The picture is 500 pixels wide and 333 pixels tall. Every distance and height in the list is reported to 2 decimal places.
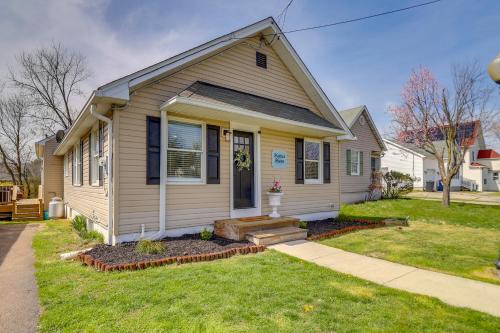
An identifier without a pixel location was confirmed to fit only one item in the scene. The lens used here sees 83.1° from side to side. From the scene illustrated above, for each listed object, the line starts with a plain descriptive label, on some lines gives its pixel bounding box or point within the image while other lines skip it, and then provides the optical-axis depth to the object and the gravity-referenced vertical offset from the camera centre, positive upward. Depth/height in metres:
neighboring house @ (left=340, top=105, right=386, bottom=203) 16.00 +1.04
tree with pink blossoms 12.80 +3.04
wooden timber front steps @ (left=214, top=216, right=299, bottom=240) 6.33 -1.22
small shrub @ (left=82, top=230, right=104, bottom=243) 6.37 -1.48
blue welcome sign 8.23 +0.43
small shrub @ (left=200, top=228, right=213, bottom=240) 6.12 -1.33
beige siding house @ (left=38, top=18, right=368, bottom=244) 5.75 +0.87
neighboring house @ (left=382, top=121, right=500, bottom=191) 23.91 +0.57
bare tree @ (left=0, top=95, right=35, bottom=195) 22.75 +3.65
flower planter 7.71 -0.73
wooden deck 12.31 -1.57
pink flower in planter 7.77 -0.40
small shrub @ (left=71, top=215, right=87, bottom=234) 7.80 -1.43
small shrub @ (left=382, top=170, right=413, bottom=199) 17.92 -0.76
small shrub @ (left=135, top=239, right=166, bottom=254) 5.16 -1.36
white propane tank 12.55 -1.55
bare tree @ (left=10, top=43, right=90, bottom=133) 22.66 +7.77
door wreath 7.52 +0.39
